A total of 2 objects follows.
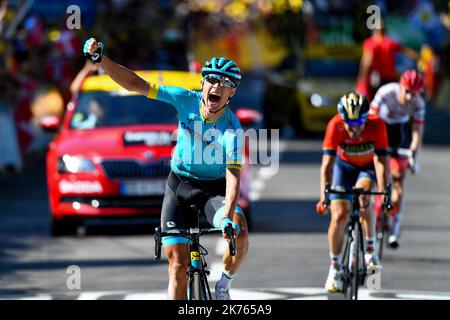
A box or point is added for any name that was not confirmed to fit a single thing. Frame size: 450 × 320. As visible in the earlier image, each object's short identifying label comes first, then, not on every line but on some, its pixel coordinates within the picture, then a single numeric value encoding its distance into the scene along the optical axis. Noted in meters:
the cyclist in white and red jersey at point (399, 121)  15.04
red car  16.52
